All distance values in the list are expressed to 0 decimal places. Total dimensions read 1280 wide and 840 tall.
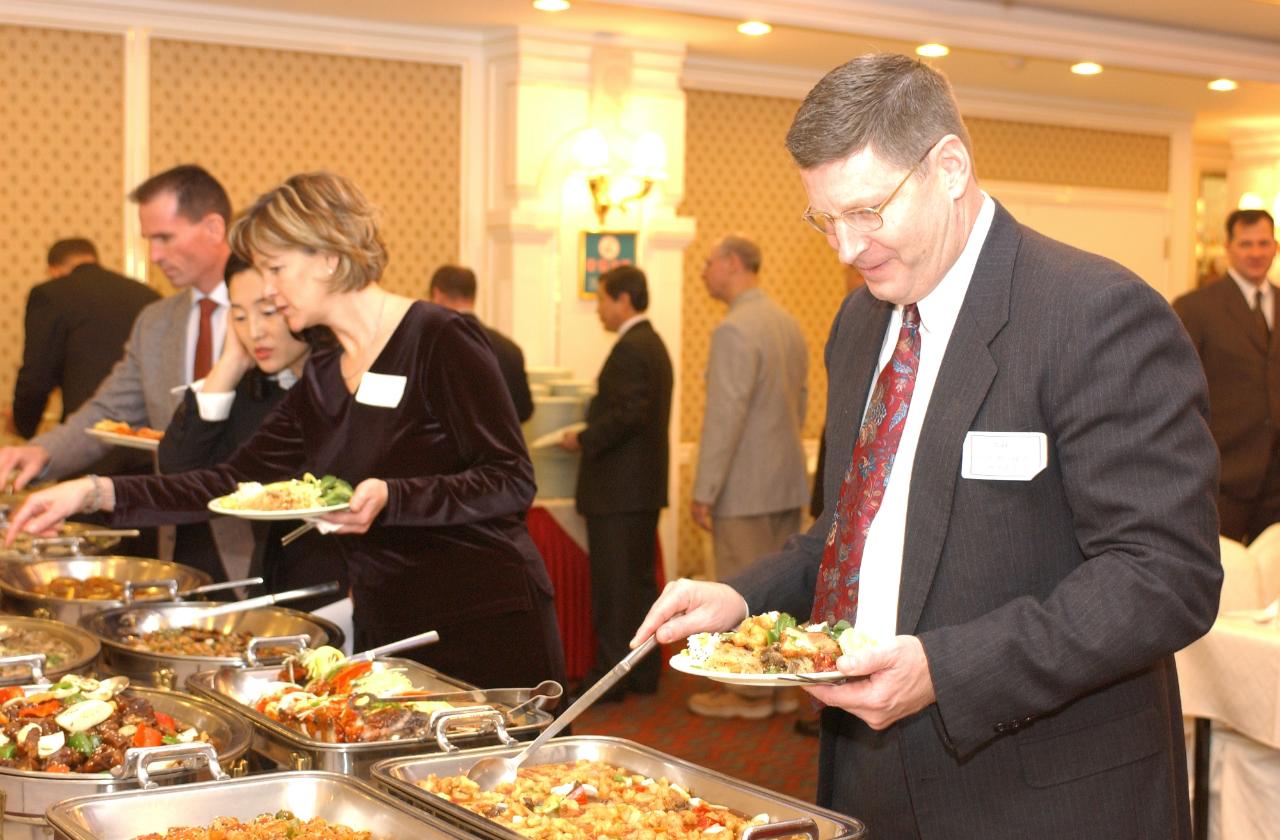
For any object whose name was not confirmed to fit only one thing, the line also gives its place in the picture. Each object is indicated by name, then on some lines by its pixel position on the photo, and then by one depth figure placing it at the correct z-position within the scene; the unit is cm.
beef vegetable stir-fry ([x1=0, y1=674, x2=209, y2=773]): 168
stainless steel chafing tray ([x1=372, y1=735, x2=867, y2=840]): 138
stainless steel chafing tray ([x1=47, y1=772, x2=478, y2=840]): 144
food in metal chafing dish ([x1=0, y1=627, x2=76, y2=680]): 214
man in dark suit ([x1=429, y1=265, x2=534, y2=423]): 497
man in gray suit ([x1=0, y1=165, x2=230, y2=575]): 338
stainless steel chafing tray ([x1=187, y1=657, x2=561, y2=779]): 165
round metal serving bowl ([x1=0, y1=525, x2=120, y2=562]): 294
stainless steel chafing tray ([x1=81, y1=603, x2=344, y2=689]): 214
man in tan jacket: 507
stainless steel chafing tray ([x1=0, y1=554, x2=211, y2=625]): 275
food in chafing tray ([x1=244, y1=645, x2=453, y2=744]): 174
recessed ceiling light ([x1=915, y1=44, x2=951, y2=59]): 605
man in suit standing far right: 492
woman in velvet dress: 239
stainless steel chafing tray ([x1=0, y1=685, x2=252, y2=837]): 153
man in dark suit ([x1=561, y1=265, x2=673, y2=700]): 503
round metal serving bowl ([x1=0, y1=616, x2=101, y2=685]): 200
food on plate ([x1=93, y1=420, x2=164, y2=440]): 338
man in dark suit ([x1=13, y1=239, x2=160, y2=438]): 493
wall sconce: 608
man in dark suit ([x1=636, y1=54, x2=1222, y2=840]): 133
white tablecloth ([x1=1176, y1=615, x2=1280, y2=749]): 274
